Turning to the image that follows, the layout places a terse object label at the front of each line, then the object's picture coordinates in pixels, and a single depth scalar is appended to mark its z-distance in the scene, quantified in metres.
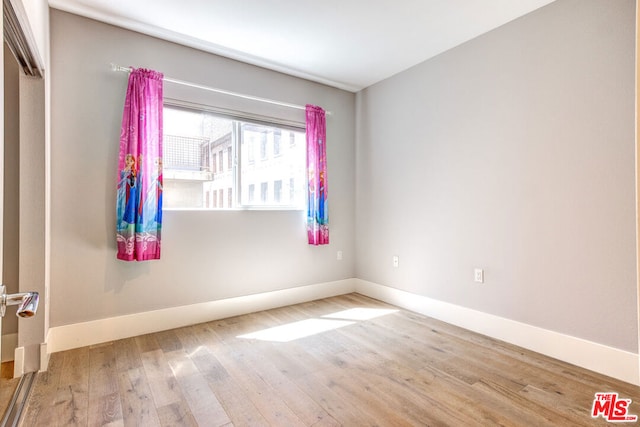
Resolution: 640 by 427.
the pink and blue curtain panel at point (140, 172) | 2.60
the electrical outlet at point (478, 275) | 2.81
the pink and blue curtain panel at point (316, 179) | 3.63
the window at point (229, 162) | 3.02
